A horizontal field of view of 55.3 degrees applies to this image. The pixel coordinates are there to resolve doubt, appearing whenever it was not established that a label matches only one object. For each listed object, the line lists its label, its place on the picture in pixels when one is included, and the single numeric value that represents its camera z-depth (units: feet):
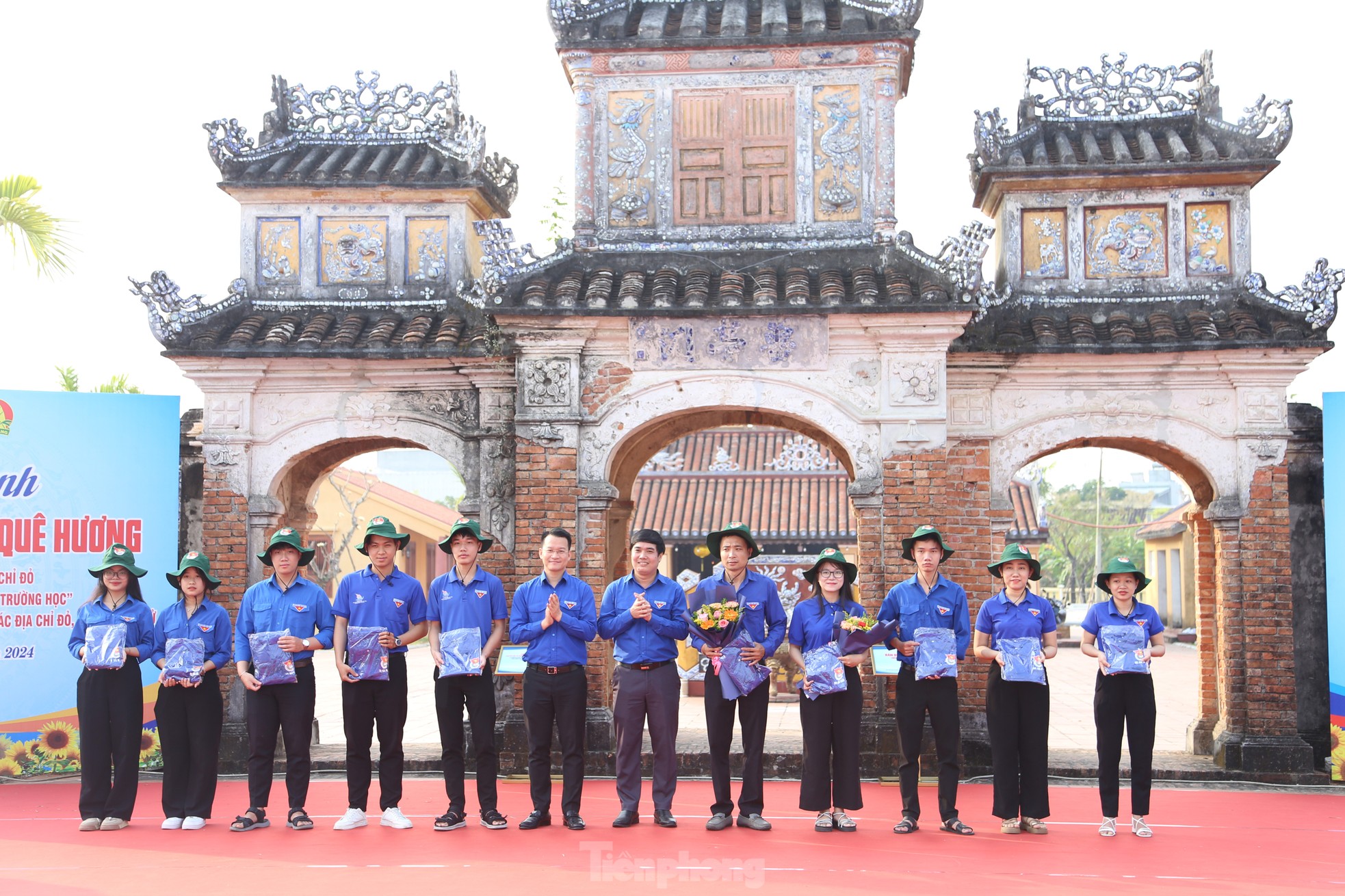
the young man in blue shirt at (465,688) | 24.34
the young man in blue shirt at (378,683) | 24.34
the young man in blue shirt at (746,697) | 24.21
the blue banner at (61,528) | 31.76
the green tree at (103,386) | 48.11
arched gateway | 32.42
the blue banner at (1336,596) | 31.71
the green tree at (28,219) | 44.11
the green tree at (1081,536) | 154.81
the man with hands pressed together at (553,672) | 24.41
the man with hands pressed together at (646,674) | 24.30
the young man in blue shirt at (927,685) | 24.31
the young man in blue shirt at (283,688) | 24.61
